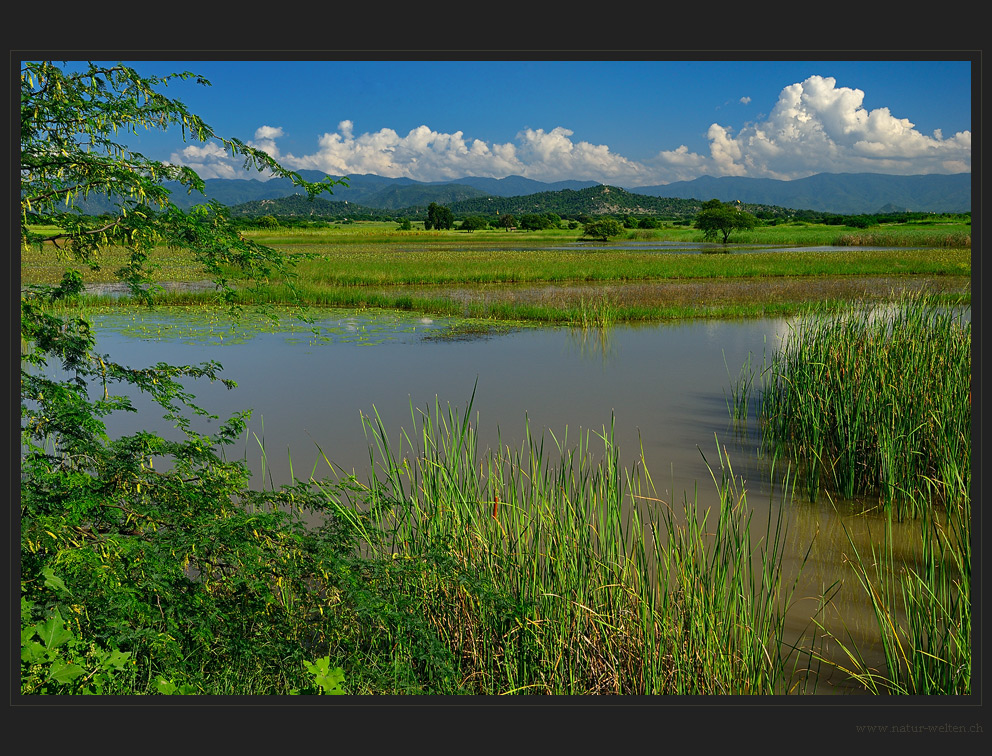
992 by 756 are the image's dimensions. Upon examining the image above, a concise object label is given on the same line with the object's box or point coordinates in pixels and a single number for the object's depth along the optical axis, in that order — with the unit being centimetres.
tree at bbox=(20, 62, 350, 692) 313
